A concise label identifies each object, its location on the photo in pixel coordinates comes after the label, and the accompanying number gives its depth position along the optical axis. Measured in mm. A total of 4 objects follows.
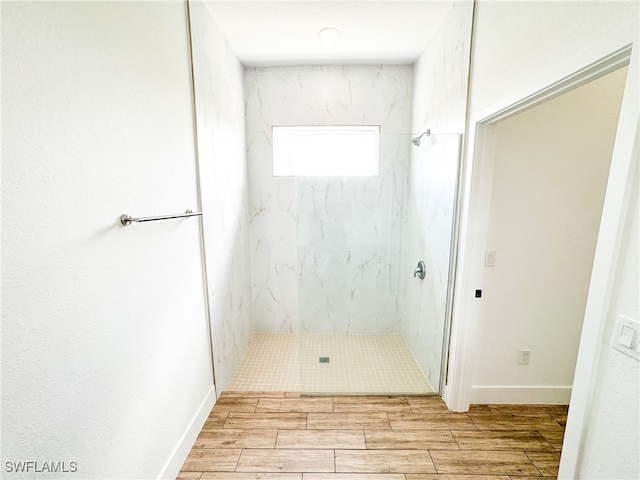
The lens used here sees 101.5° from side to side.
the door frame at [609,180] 783
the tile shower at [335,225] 2455
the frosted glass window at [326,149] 2746
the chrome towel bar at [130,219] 1032
